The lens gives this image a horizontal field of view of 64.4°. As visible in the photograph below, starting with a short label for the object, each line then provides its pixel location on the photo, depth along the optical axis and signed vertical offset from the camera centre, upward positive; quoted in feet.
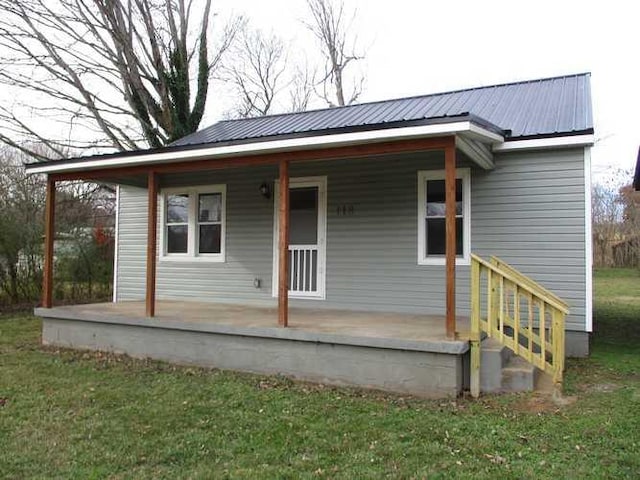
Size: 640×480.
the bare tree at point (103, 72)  41.47 +15.13
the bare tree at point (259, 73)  71.11 +25.48
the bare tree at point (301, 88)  74.95 +23.68
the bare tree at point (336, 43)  71.05 +28.66
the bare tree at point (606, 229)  71.61 +2.88
